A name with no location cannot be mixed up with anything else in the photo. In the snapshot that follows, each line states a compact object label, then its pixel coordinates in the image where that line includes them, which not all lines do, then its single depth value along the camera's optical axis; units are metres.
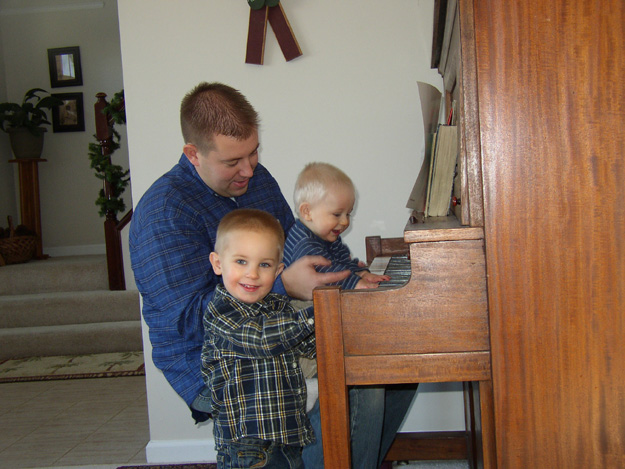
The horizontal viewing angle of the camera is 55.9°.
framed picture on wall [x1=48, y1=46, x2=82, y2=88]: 6.20
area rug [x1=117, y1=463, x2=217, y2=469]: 2.27
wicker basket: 5.25
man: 1.33
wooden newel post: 4.48
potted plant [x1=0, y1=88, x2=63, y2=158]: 5.62
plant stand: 6.02
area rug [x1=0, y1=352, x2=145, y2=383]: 3.80
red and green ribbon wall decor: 2.06
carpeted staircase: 4.30
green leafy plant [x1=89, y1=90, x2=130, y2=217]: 4.55
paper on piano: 1.49
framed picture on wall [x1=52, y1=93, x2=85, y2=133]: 6.21
